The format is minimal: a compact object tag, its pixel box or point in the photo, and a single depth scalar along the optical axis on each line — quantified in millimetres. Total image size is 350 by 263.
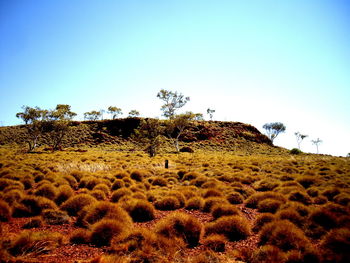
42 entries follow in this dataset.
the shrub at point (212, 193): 9352
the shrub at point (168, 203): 8195
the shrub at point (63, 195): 8101
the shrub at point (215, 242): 4809
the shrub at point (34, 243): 4094
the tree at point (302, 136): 91750
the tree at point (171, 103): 50972
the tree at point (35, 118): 41688
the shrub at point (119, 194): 8623
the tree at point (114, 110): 91188
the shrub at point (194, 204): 8156
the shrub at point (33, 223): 5752
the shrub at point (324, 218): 5621
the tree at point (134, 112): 81250
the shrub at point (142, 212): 6905
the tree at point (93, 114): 94112
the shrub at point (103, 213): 5887
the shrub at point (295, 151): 52375
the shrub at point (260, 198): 8359
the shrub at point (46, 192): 8203
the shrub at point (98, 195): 8664
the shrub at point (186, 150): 49688
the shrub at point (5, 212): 6117
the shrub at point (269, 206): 7461
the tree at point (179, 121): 46375
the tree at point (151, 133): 32875
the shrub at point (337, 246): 3852
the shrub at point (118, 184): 10656
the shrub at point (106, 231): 4949
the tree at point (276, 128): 80938
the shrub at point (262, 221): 5977
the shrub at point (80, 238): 5012
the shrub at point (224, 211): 6844
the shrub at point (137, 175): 13202
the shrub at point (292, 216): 5867
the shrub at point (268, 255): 3947
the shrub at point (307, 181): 11825
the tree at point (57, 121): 42406
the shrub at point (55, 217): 6180
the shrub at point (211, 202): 7852
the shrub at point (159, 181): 12120
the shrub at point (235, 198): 8969
